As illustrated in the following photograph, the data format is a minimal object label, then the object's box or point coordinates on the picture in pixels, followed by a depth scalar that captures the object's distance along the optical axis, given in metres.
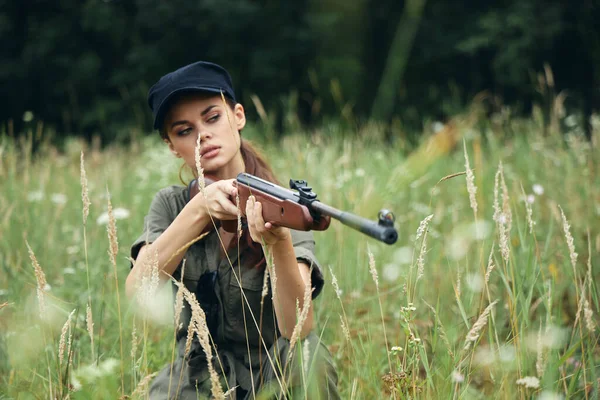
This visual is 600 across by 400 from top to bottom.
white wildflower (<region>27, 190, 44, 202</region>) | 3.73
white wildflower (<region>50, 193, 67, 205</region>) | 3.61
